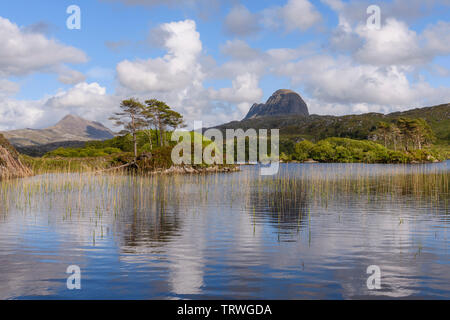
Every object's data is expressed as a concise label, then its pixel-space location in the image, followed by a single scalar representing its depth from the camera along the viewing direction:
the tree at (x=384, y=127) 158.25
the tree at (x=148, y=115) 86.35
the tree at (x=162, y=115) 89.00
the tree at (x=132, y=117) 83.12
